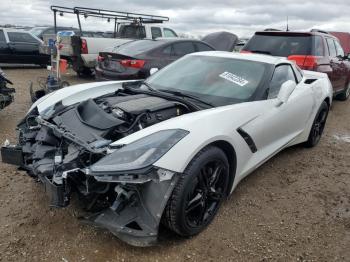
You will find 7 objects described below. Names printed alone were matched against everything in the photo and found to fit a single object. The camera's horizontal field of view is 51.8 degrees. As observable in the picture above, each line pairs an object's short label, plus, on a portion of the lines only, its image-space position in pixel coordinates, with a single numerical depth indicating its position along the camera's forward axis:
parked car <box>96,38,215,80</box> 7.45
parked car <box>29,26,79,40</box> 17.31
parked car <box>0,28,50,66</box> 11.97
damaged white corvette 2.41
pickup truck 10.08
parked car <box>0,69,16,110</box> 5.40
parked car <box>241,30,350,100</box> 6.91
